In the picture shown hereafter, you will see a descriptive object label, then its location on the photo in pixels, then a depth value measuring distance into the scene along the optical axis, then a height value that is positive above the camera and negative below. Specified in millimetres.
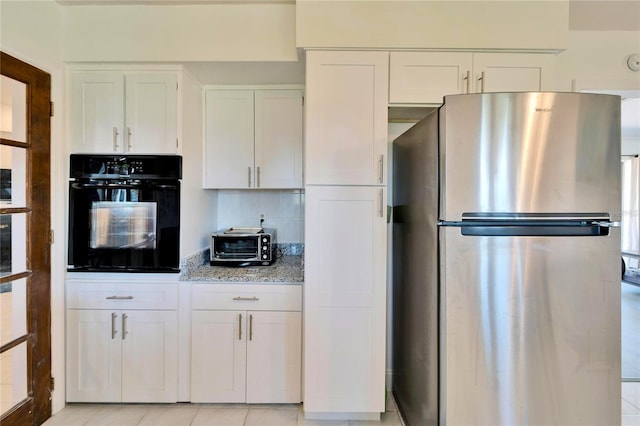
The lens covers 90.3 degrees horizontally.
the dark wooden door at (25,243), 1741 -199
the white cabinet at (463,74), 1914 +835
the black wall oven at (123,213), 2076 -22
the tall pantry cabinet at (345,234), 1902 -136
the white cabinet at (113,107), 2088 +677
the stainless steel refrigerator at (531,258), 1395 -204
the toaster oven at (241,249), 2316 -281
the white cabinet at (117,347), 2062 -893
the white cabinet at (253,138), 2449 +562
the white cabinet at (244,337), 2076 -850
